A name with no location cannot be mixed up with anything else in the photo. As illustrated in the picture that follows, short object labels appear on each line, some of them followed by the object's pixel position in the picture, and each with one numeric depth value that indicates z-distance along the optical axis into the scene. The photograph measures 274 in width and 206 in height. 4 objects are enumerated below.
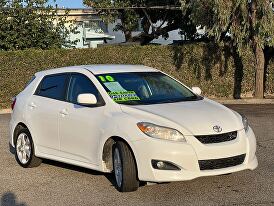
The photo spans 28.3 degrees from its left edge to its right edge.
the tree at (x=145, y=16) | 26.83
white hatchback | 6.34
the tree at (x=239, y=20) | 18.27
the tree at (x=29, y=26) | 21.95
